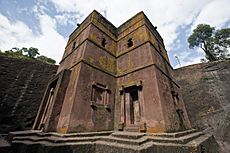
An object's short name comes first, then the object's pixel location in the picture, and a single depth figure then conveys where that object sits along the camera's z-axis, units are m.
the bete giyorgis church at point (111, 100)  4.08
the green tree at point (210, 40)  19.43
